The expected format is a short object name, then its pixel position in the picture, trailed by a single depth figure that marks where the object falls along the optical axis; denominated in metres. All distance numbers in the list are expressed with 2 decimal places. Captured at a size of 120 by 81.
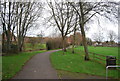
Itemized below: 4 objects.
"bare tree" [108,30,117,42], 51.32
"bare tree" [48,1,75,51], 17.07
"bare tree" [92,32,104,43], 54.11
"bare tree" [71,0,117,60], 7.86
